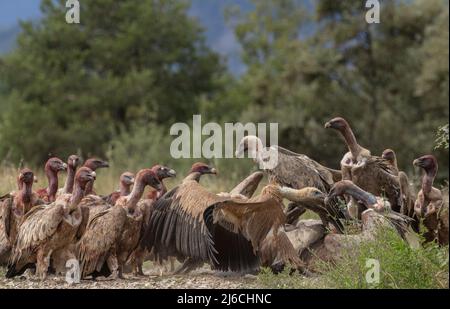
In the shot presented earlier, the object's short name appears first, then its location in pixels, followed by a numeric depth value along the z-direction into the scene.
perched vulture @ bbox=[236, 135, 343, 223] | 20.27
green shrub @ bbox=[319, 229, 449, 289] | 14.68
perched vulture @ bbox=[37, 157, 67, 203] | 20.42
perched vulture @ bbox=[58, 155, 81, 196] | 20.25
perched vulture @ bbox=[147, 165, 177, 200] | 20.01
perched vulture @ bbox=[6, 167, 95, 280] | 17.50
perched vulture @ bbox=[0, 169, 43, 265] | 18.91
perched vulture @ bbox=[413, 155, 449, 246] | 17.89
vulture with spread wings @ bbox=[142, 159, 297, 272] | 17.67
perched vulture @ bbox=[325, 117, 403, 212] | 20.17
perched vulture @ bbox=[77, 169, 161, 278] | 17.75
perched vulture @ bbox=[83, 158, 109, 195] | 20.93
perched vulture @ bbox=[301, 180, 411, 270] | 16.58
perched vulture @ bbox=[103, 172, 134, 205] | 20.16
